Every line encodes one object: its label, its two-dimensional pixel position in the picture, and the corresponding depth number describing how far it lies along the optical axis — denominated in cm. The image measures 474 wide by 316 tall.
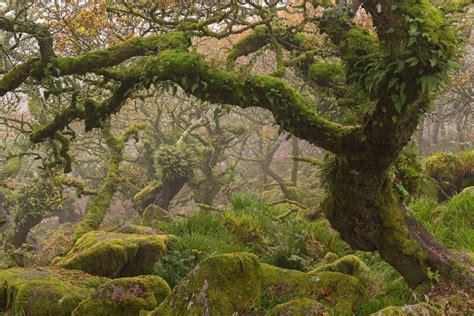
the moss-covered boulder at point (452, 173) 1257
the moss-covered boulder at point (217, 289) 531
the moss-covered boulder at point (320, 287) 652
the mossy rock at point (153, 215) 1387
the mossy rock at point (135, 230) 1017
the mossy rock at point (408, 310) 508
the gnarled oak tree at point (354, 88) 448
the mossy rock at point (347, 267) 771
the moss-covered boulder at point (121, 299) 579
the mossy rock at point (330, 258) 891
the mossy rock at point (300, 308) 517
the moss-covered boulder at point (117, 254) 826
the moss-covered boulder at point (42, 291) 628
